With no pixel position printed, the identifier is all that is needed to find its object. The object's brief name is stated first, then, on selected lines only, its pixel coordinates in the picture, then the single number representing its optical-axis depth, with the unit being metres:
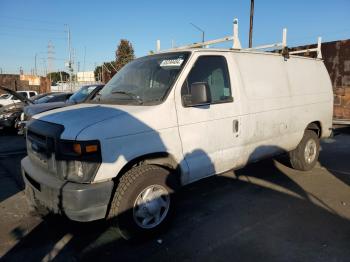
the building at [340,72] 11.38
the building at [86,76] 58.06
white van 3.21
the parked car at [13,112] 12.67
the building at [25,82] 33.66
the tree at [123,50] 47.91
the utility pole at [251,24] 14.13
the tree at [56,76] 98.69
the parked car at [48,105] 8.74
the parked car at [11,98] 19.66
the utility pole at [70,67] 35.55
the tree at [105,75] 26.16
